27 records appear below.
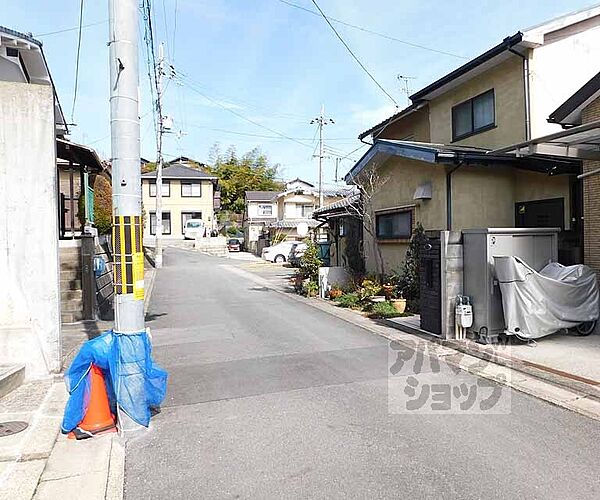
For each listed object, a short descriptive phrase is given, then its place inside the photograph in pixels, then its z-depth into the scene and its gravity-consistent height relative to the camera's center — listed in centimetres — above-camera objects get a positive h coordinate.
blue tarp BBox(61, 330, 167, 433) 457 -124
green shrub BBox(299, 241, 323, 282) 1609 -80
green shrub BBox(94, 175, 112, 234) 1856 +138
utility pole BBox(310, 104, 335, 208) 3328 +573
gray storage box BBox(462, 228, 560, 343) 778 -43
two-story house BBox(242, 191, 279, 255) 4453 +268
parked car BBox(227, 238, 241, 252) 4234 -56
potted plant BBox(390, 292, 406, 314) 1116 -151
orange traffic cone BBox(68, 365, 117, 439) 461 -162
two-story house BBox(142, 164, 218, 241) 4794 +388
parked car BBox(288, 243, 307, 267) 2890 -102
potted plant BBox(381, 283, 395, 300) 1172 -128
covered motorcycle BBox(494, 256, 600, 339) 748 -97
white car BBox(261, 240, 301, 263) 3262 -94
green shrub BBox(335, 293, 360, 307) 1275 -164
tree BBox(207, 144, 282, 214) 5694 +636
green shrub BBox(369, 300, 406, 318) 1088 -165
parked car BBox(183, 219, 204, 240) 4524 +91
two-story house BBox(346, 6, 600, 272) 1084 +185
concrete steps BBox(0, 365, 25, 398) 567 -159
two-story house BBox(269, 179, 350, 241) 4556 +335
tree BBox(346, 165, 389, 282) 1439 +107
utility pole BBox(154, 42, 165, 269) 2742 +480
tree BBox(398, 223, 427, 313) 1142 -91
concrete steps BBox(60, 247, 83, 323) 1056 -94
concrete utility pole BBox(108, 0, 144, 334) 465 +66
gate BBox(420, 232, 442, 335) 835 -85
